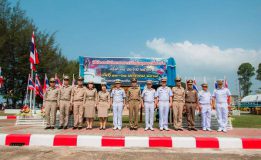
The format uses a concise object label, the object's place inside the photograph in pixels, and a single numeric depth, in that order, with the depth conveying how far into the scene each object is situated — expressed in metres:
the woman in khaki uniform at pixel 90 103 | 9.23
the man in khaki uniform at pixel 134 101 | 9.34
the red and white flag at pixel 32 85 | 15.47
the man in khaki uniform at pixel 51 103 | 9.21
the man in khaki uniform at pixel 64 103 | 9.28
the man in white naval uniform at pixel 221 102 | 9.28
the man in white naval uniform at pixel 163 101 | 9.29
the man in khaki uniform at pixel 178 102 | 9.33
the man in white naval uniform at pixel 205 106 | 9.41
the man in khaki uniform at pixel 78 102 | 9.22
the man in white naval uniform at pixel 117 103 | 9.30
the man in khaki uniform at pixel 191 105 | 9.38
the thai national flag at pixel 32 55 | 12.46
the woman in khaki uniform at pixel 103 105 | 9.24
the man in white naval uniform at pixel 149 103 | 9.22
